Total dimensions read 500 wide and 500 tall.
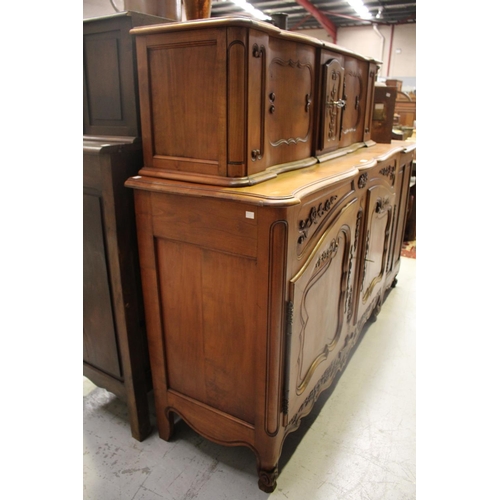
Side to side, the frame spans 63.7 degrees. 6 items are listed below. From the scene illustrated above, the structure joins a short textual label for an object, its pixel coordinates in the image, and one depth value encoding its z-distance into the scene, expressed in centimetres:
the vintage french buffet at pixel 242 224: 124
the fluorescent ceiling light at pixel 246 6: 749
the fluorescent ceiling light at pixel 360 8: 782
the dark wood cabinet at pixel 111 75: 143
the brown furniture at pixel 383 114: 271
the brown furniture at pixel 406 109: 507
